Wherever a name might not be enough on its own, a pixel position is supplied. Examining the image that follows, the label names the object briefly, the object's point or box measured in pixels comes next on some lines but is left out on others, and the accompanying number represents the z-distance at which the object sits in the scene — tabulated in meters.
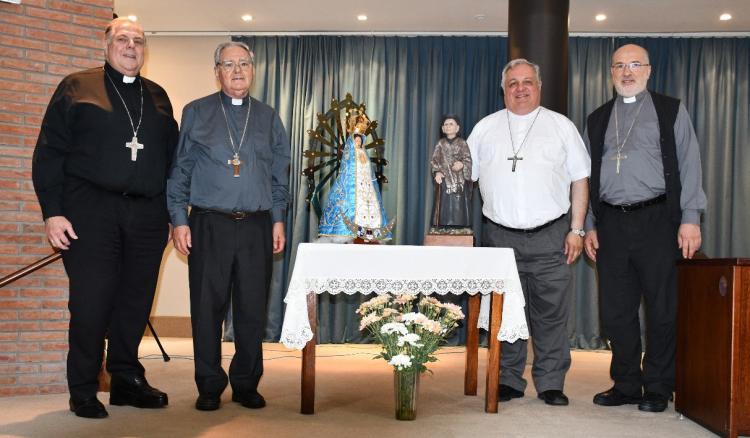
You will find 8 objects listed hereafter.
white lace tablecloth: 3.57
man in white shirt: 4.04
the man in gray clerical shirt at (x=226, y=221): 3.72
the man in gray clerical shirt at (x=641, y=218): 3.95
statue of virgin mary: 4.08
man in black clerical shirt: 3.51
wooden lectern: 3.22
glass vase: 3.56
